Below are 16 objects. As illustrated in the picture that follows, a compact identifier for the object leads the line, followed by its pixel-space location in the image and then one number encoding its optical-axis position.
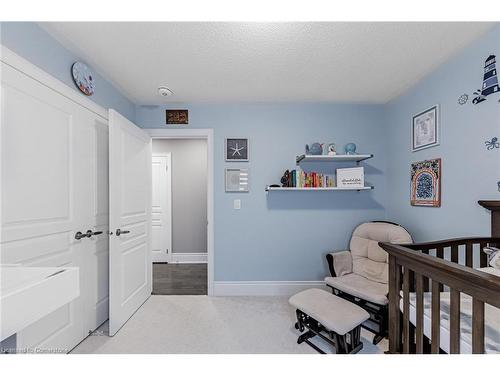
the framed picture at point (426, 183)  1.90
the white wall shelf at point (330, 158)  2.39
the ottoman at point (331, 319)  1.55
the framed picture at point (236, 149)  2.66
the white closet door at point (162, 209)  3.88
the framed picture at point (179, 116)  2.66
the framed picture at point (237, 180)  2.66
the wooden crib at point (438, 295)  0.76
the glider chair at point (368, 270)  1.85
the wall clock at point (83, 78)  1.66
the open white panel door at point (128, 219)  1.88
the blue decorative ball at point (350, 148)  2.50
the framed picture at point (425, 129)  1.91
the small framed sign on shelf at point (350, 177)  2.40
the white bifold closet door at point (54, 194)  1.22
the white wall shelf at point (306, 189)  2.44
